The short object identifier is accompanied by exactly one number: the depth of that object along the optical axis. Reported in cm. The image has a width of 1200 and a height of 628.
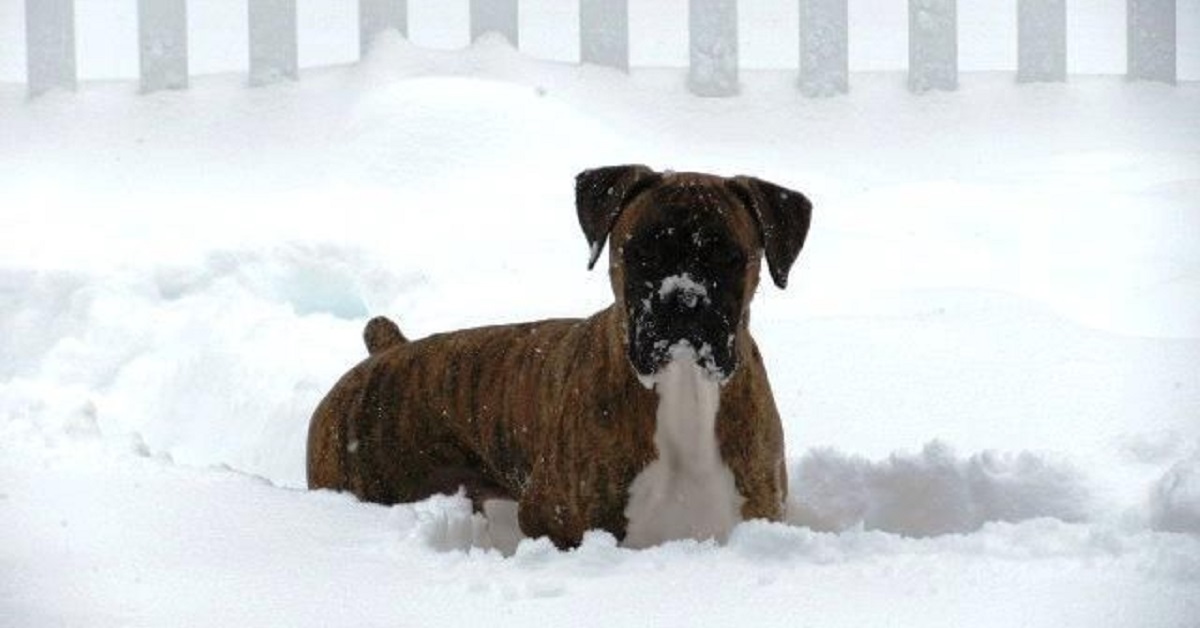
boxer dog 672
